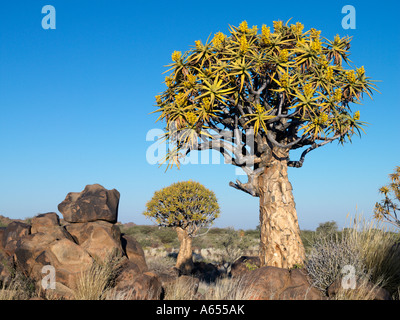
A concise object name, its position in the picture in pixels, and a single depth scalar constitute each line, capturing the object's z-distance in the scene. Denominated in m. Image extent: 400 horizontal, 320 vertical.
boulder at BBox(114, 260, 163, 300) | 9.03
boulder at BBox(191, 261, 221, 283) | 20.30
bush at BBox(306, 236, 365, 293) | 8.94
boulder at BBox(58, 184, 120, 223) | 13.53
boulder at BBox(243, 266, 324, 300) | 8.69
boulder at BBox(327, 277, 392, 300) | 7.88
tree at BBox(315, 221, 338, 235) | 30.60
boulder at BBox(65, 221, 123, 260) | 12.00
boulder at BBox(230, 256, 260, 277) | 11.80
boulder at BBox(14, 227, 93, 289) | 10.63
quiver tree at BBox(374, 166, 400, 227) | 20.72
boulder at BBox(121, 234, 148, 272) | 13.84
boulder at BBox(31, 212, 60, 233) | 13.08
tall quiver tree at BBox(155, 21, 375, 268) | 10.95
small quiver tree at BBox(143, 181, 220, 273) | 21.44
